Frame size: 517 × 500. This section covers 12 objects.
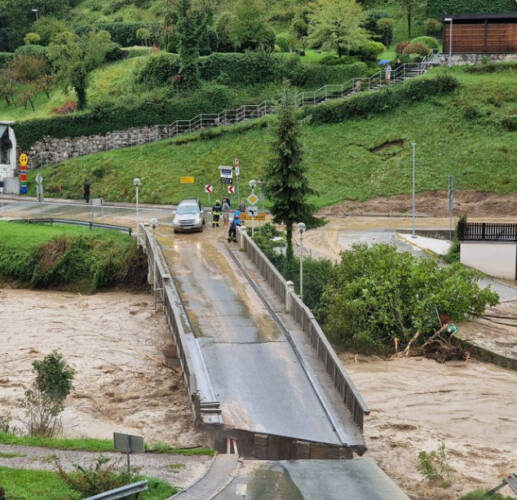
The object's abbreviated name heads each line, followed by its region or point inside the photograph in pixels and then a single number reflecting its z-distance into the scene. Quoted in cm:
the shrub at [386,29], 8056
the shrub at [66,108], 7248
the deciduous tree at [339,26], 7494
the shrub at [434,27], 8244
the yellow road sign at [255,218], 4994
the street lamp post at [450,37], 7119
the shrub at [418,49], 7488
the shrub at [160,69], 7262
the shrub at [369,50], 7488
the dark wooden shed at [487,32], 7244
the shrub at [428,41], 7672
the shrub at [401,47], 7688
